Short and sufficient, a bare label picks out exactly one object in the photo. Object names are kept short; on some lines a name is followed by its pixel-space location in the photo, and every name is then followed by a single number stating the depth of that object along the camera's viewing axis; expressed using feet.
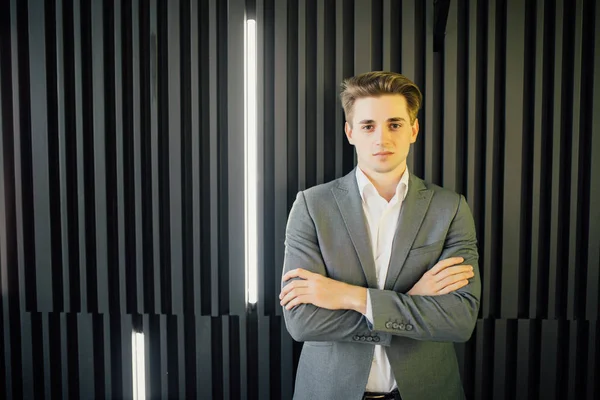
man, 4.91
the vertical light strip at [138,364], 7.38
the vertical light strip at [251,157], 6.94
